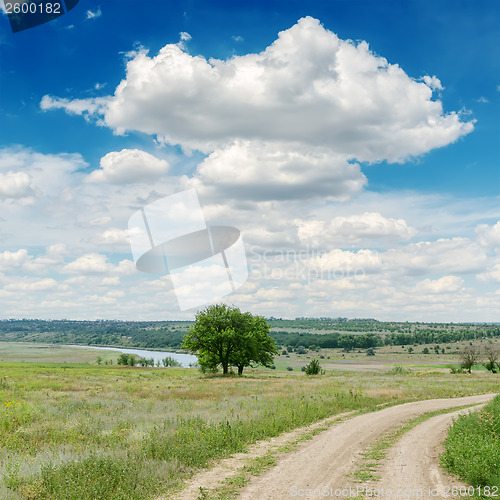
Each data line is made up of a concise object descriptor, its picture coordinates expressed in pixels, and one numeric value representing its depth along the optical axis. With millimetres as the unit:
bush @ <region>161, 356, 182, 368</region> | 112375
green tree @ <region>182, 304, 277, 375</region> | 58844
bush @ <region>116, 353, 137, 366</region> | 99006
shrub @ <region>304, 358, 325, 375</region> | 57097
